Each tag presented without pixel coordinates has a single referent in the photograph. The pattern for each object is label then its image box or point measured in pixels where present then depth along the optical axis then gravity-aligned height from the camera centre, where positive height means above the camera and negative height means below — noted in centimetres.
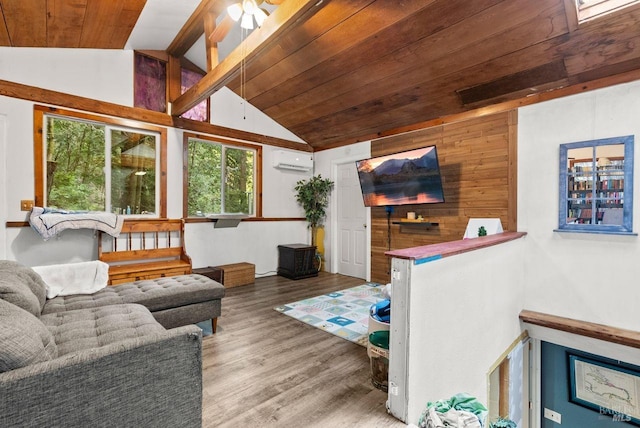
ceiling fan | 253 +172
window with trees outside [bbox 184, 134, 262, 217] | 466 +55
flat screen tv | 393 +45
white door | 531 -26
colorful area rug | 298 -119
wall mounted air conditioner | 545 +93
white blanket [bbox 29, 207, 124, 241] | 324 -13
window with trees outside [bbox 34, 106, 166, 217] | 349 +58
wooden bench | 365 -54
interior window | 286 +25
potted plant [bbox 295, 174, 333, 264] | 574 +18
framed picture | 319 -198
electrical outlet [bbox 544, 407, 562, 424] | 373 -257
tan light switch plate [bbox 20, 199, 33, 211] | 329 +6
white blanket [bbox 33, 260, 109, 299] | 253 -60
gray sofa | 103 -66
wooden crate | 452 -98
